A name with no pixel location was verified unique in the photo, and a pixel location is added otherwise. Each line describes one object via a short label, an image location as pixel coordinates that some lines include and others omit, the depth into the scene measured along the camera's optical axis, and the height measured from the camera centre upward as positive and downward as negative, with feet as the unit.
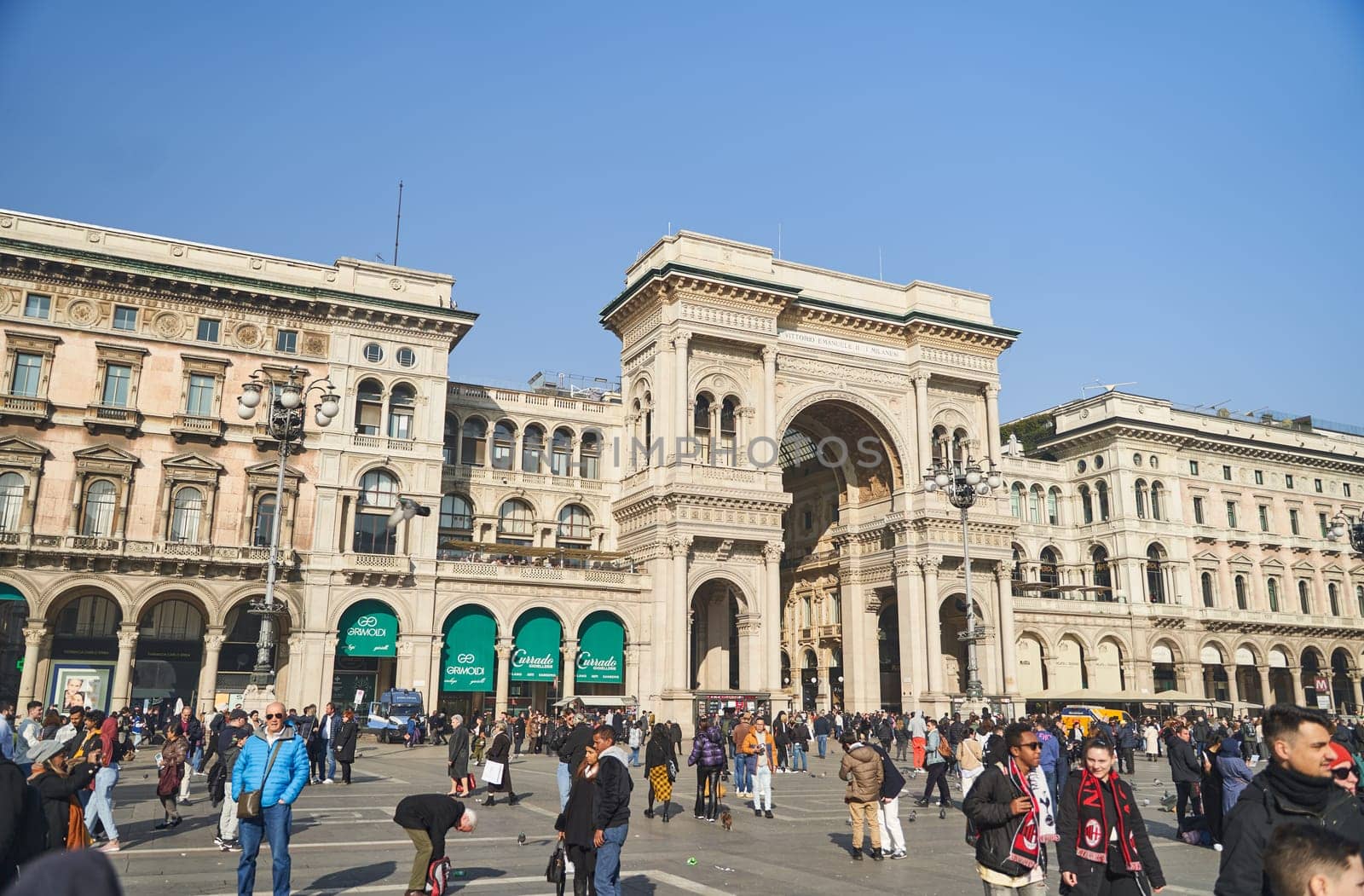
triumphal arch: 148.56 +31.06
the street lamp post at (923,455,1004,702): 93.76 +16.23
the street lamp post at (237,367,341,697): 72.33 +17.69
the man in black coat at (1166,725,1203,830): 54.03 -4.61
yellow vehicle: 126.11 -5.24
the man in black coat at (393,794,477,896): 30.14 -4.32
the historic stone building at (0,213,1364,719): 125.29 +23.83
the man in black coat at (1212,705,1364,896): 15.38 -1.87
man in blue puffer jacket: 32.53 -3.58
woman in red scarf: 22.90 -3.48
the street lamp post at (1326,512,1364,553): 103.55 +15.97
